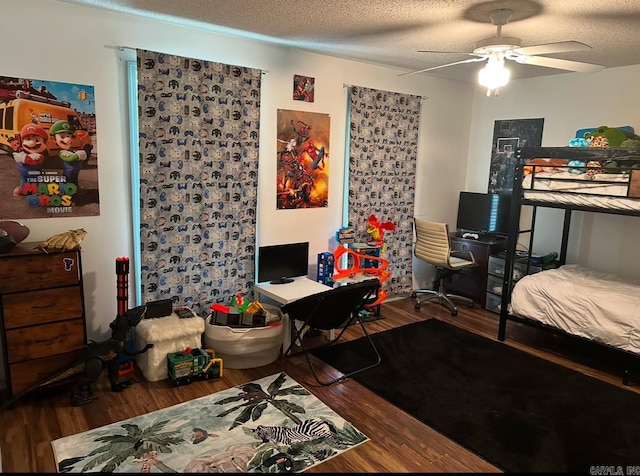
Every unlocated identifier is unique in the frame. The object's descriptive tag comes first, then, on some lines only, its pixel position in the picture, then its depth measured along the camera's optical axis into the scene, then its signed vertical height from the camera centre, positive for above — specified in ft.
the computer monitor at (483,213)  16.39 -1.44
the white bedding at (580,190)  10.69 -0.28
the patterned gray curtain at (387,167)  14.67 +0.13
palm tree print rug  7.54 -5.09
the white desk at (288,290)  11.71 -3.44
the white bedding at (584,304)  10.65 -3.24
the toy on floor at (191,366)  9.98 -4.66
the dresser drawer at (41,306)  8.73 -3.03
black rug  8.23 -5.02
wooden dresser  8.72 -3.16
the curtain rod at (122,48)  10.21 +2.62
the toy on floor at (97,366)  9.14 -4.35
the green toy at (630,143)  11.91 +1.03
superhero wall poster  13.17 +0.26
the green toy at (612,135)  12.32 +1.26
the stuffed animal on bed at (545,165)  11.93 +0.34
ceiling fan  8.49 +2.43
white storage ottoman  10.09 -4.10
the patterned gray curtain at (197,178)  10.75 -0.36
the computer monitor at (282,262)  12.70 -2.79
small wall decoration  13.12 +2.41
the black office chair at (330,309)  10.21 -3.37
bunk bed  10.62 -2.79
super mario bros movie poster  9.32 +0.19
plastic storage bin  10.77 -4.37
